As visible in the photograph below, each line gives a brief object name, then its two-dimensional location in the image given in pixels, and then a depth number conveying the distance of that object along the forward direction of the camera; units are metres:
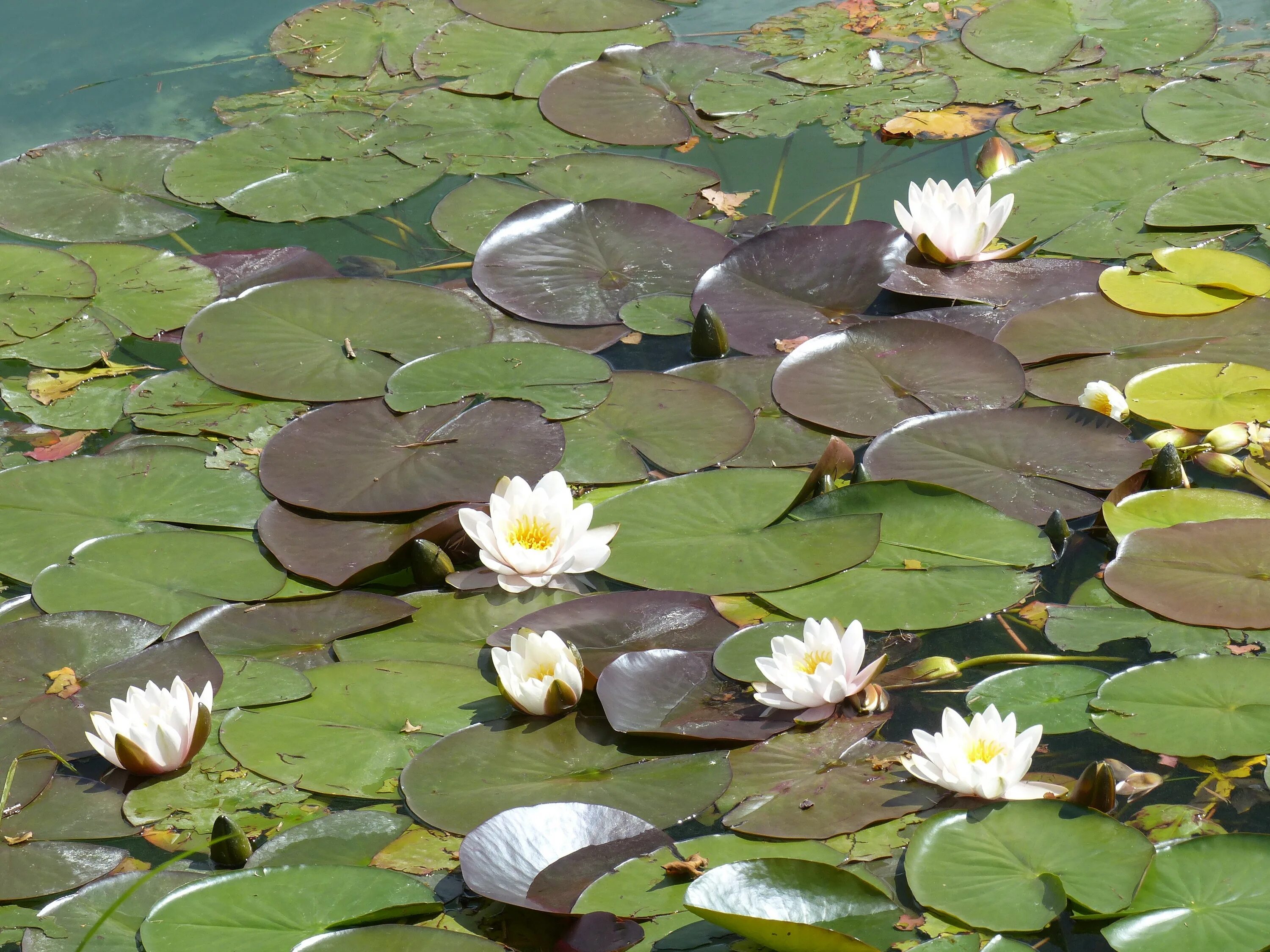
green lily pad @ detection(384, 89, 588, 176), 9.03
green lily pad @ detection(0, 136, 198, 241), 8.31
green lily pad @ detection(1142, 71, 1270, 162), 8.47
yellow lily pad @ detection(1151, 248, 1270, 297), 6.95
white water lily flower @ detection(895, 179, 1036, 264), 7.24
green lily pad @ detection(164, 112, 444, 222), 8.57
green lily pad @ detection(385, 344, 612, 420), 6.34
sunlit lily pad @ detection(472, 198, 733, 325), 7.31
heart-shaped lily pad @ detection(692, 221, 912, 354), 7.01
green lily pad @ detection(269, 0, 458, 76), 10.65
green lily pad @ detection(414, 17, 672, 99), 10.12
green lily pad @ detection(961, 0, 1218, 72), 9.98
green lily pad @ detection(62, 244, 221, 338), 7.33
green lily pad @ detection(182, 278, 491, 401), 6.65
